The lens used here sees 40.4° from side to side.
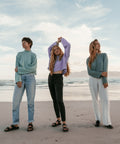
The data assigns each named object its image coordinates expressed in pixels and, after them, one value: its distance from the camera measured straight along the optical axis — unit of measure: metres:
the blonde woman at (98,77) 3.12
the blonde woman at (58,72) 3.03
